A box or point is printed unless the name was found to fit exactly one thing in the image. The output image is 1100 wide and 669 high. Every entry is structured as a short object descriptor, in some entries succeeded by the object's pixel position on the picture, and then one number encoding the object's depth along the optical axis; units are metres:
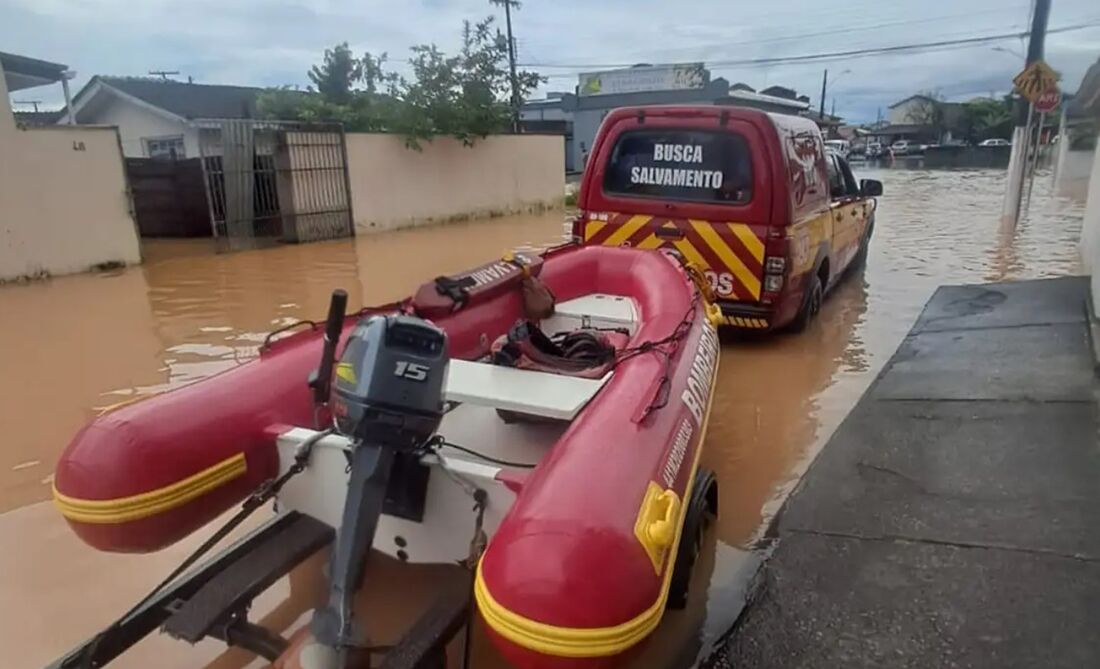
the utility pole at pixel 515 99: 18.45
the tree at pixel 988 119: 53.08
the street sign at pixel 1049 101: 12.41
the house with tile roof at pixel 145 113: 19.23
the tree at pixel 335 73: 22.87
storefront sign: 42.88
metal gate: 12.16
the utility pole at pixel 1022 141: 12.92
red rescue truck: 5.36
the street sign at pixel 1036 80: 12.17
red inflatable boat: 1.74
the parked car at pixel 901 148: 42.47
